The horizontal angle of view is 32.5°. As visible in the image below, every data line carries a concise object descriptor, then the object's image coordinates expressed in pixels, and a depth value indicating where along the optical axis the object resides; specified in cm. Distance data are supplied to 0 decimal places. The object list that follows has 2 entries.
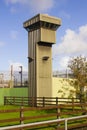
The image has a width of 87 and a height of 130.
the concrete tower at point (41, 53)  1460
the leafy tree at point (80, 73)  1011
